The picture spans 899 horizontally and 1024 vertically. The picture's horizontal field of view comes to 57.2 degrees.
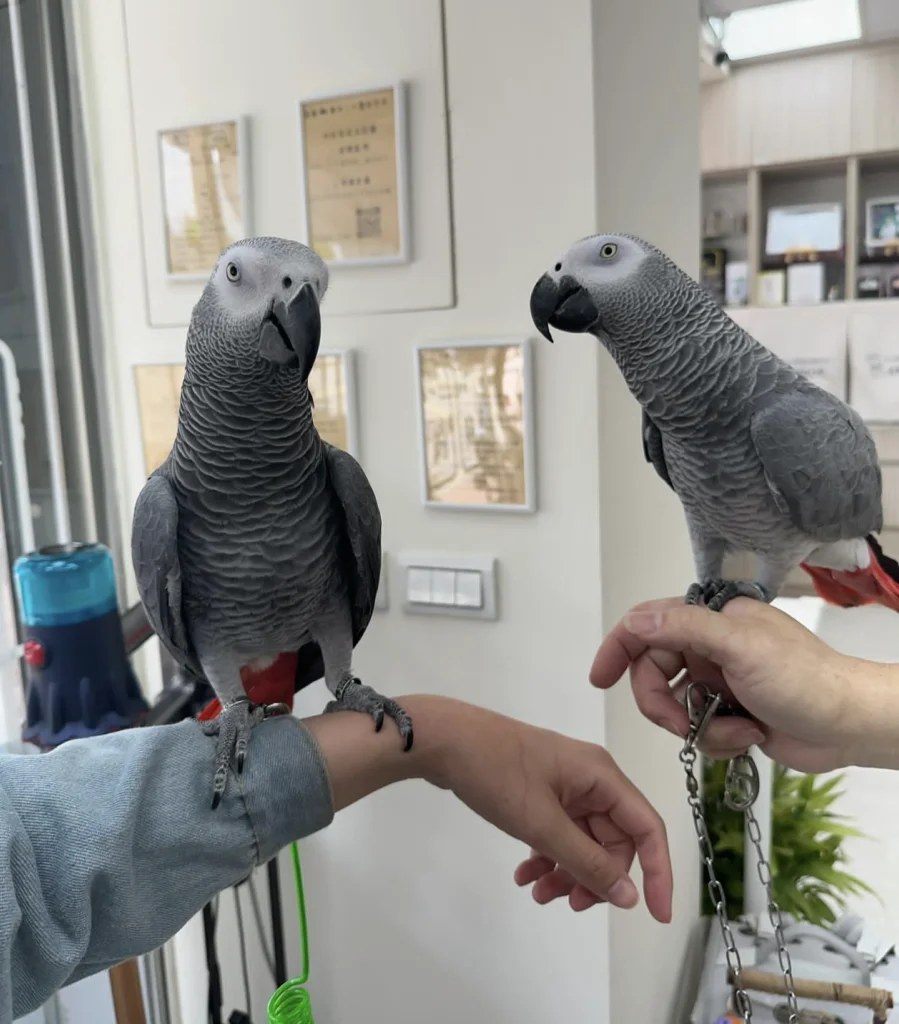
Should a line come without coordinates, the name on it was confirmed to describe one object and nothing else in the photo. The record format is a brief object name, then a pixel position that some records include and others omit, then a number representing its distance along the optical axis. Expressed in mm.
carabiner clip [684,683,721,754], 629
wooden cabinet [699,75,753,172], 2600
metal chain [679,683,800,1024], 572
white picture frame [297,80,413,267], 1083
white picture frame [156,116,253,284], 1078
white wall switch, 1232
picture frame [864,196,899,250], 2164
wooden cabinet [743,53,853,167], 2631
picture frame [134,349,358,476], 1215
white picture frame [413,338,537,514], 1141
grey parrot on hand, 587
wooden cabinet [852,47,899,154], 2830
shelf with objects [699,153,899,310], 1917
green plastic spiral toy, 684
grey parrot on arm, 502
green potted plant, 1686
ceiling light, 2375
